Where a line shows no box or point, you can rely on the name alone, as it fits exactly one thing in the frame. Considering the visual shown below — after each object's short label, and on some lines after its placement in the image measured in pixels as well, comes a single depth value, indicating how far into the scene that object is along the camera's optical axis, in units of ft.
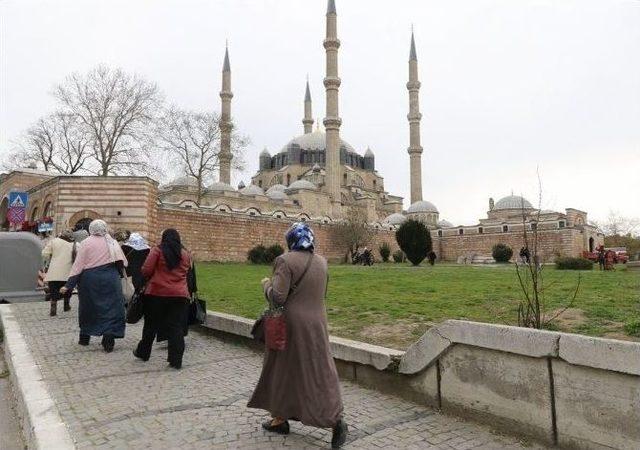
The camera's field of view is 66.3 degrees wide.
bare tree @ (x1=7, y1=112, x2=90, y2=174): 96.53
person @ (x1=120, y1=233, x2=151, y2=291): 21.75
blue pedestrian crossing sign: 33.98
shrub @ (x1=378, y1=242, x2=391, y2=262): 114.21
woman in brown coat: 10.03
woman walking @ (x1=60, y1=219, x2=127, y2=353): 18.40
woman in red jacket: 15.98
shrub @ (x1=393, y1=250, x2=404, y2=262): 112.47
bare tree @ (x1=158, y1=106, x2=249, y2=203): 99.35
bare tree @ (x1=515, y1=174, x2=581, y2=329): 13.50
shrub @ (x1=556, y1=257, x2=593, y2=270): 59.28
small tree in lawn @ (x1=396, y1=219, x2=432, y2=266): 73.82
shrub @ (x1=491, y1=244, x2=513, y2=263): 105.51
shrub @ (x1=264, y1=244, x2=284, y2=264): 80.38
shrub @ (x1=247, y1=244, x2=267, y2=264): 81.91
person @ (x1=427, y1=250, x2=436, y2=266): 78.96
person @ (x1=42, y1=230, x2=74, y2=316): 25.46
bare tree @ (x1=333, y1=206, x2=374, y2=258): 108.99
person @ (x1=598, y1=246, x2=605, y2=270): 58.42
